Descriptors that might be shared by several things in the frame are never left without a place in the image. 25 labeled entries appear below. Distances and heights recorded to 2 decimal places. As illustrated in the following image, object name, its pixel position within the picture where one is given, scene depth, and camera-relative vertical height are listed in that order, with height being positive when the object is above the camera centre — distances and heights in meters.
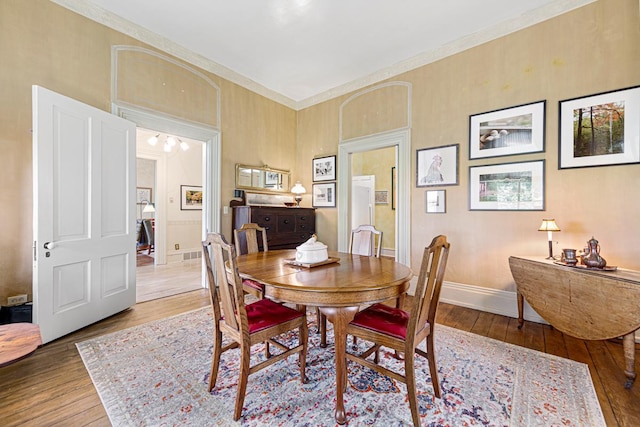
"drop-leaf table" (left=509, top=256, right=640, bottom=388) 1.87 -0.65
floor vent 6.07 -0.97
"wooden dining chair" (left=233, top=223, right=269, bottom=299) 2.95 -0.28
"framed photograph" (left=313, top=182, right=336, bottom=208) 4.71 +0.28
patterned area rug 1.54 -1.12
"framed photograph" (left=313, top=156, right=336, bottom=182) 4.67 +0.73
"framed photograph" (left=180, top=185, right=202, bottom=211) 6.09 +0.30
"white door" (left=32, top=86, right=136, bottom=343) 2.28 -0.02
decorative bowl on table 2.04 -0.30
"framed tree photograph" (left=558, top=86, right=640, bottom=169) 2.45 +0.75
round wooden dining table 1.52 -0.42
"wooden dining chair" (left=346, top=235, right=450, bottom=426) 1.47 -0.67
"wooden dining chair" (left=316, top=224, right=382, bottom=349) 2.74 -0.31
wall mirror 4.36 +0.54
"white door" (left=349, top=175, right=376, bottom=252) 6.48 +0.30
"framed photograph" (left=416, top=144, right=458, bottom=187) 3.44 +0.58
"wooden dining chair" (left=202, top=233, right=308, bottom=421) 1.54 -0.67
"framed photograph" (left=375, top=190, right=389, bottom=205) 6.64 +0.34
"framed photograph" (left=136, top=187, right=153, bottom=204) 7.57 +0.45
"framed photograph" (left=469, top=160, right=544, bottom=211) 2.89 +0.27
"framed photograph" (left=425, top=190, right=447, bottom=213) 3.52 +0.14
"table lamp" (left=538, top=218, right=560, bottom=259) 2.57 -0.14
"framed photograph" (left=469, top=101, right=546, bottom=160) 2.90 +0.88
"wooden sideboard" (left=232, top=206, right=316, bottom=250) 3.94 -0.15
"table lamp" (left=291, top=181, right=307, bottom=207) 4.87 +0.39
